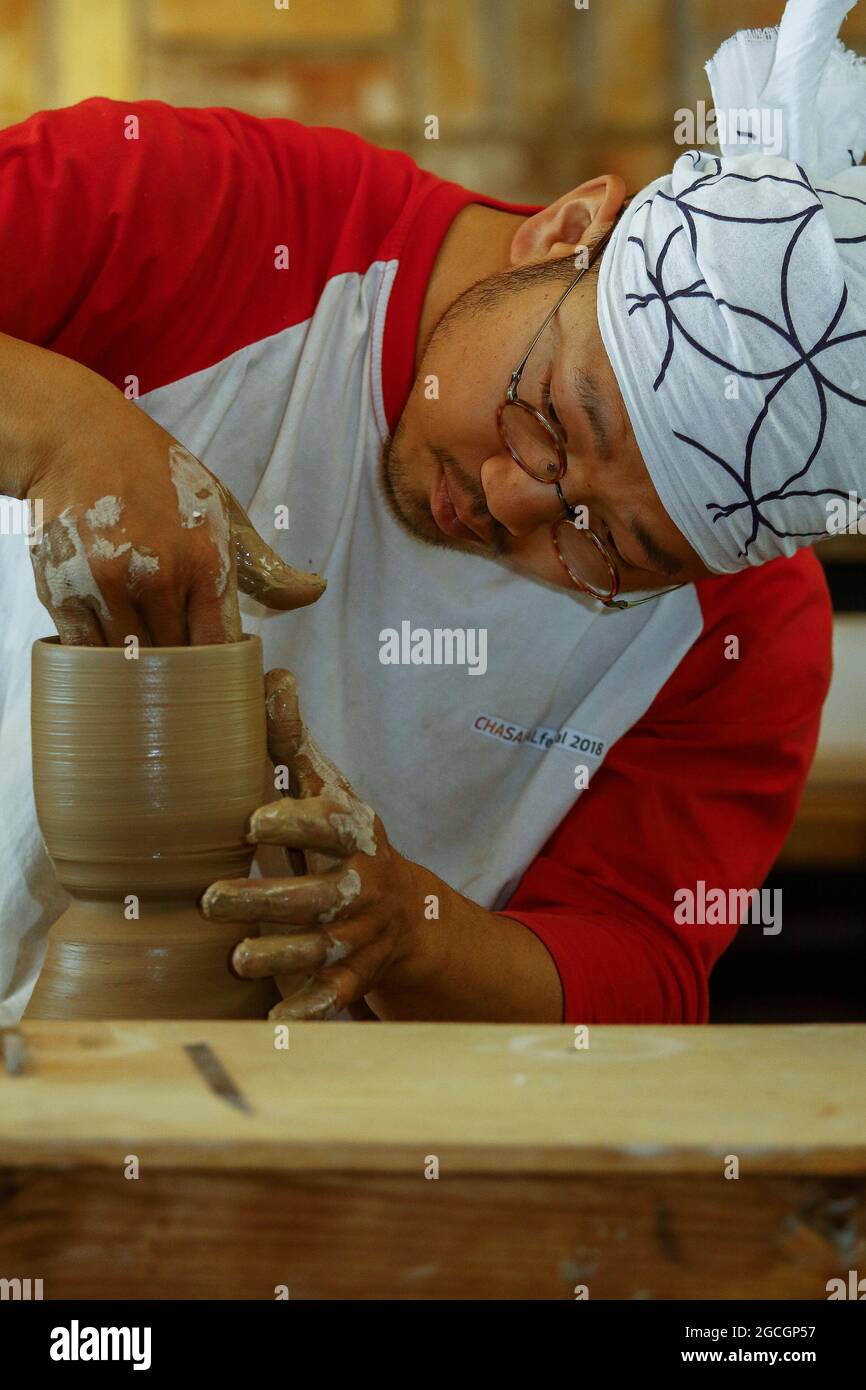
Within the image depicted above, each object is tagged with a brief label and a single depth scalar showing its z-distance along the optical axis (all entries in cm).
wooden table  77
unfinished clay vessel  109
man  116
